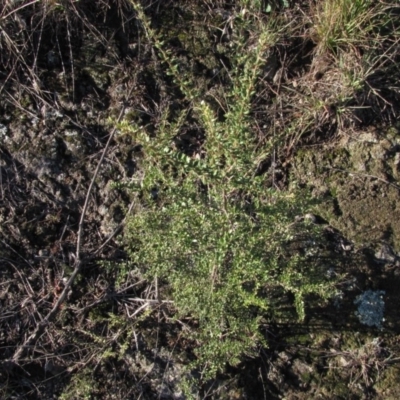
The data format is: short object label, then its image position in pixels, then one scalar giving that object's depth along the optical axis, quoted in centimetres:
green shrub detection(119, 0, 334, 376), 215
